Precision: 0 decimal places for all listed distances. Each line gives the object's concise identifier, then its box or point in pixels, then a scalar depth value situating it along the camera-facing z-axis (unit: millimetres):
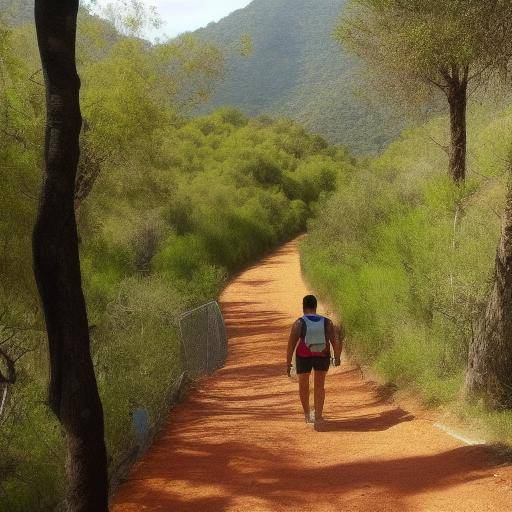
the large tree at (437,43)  10688
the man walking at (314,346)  8727
